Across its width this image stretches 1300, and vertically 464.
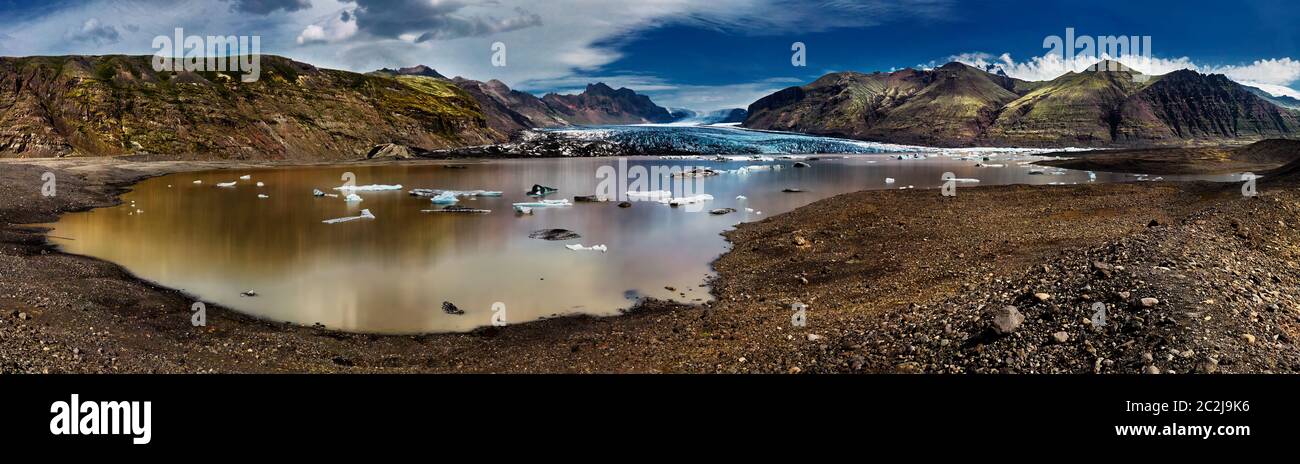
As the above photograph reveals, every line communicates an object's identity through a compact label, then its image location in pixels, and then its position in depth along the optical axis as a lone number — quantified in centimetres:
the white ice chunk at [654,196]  4294
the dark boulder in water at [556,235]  2691
